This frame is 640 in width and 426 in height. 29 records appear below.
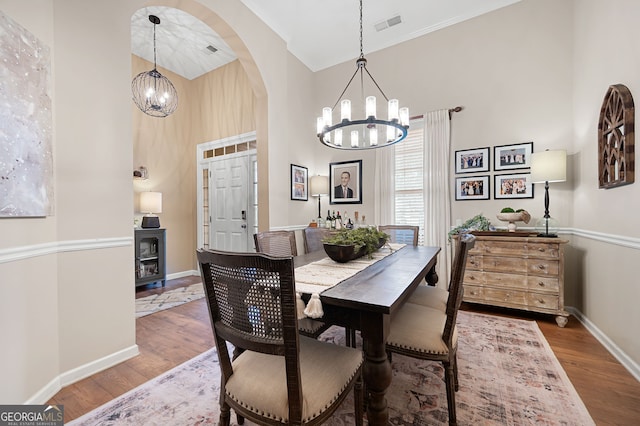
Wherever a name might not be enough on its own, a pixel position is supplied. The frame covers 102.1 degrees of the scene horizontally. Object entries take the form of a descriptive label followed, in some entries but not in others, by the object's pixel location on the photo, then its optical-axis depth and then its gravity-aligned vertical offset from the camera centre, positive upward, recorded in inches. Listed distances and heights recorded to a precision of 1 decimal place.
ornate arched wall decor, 73.7 +21.8
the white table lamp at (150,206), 155.6 +3.4
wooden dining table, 42.3 -18.0
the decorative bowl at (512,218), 113.0 -3.9
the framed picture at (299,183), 157.6 +17.4
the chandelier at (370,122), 86.5 +30.9
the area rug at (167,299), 124.6 -46.8
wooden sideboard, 102.6 -27.3
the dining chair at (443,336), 52.3 -26.9
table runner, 45.1 -14.8
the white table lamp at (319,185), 164.6 +16.2
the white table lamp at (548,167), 103.7 +17.0
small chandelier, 136.8 +67.0
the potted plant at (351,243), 70.2 -9.3
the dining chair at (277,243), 83.9 -11.2
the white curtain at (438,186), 137.2 +12.6
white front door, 172.1 +5.5
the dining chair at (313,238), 110.9 -11.9
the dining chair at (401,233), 114.4 -10.1
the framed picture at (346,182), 166.4 +18.6
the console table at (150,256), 150.5 -26.7
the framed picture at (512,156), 121.8 +25.6
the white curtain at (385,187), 154.7 +14.1
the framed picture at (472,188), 130.6 +11.3
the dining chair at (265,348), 33.6 -19.2
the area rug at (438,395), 56.4 -45.3
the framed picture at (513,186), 121.6 +11.3
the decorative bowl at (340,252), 69.7 -11.3
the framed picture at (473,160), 130.5 +25.3
